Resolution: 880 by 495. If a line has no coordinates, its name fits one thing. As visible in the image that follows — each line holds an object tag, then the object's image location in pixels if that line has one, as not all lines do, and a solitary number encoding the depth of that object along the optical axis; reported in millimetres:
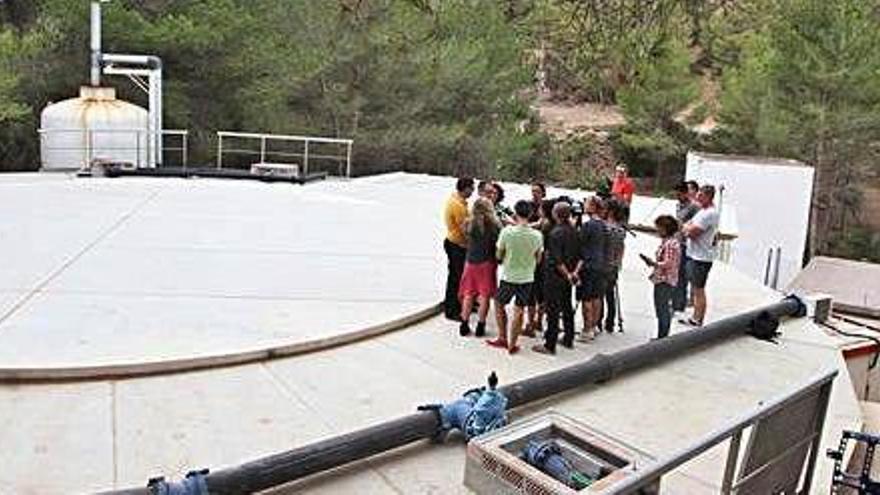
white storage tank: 20453
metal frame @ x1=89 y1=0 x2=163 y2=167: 20375
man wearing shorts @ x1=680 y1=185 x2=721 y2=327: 8680
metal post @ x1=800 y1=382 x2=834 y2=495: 4660
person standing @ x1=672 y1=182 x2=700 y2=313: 9062
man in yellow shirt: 8039
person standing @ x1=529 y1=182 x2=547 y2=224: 8227
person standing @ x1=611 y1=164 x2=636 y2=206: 12500
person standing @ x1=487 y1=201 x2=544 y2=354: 7367
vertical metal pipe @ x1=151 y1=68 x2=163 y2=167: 20984
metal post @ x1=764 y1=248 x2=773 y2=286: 18509
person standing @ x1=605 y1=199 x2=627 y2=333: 8065
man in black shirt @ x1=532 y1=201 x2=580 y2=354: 7574
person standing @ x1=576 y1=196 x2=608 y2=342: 7895
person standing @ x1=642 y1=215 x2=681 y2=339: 8031
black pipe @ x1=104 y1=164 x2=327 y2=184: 18859
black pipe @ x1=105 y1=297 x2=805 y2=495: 5066
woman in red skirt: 7762
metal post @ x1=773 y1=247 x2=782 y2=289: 18522
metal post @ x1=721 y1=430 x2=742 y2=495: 4098
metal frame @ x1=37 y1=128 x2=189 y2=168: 20453
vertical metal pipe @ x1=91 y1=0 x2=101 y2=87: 20288
